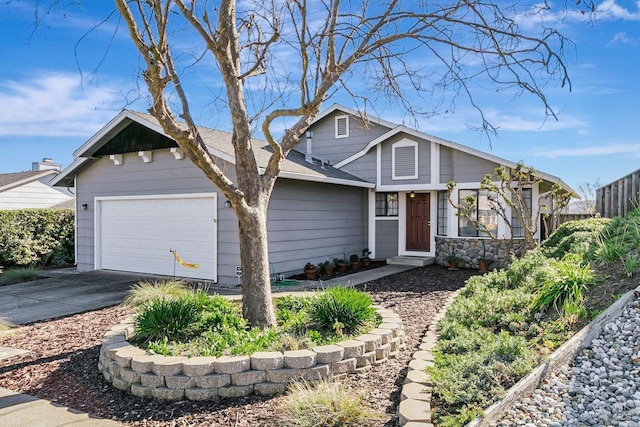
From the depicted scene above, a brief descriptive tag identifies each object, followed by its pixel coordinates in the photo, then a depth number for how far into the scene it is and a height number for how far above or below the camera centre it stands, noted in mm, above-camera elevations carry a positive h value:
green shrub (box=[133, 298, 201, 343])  4688 -1207
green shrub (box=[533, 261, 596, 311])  4727 -830
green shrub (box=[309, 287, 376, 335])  4910 -1137
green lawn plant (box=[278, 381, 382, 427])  3084 -1444
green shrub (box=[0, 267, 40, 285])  10773 -1645
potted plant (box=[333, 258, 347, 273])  12180 -1449
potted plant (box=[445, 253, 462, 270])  12362 -1341
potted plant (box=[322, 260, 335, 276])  11547 -1457
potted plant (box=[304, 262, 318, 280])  10805 -1465
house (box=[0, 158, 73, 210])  19270 +977
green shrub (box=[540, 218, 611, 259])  6844 -406
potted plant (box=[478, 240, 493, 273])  11859 -1313
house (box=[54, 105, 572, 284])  10180 +428
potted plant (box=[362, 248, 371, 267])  13414 -1371
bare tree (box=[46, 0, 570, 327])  4844 +1935
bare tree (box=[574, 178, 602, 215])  20919 +1286
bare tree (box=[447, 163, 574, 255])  10227 +284
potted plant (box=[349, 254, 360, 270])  12742 -1419
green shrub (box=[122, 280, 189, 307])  7074 -1337
